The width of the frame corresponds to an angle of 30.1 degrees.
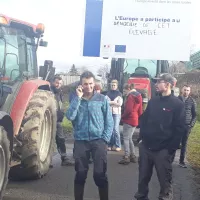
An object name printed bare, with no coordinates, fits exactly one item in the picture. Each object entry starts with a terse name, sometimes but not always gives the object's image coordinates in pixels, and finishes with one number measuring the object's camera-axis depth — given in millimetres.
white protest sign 8477
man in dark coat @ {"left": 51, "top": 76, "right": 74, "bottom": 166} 6738
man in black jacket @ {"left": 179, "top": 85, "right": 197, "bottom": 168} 7016
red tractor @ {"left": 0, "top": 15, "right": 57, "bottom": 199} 4848
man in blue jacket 4344
